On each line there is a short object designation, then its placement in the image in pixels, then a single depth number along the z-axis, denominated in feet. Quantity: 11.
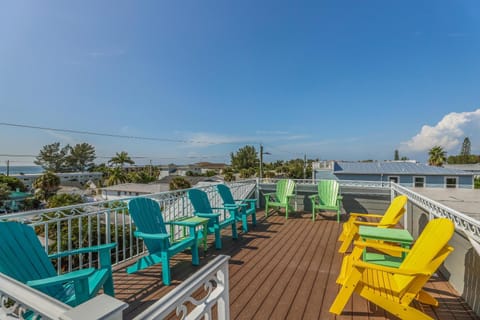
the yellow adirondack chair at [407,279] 5.67
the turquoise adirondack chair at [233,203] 15.05
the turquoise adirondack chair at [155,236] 8.29
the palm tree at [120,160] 124.67
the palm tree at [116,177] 113.50
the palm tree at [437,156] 81.01
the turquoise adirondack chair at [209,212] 12.09
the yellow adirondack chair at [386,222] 10.30
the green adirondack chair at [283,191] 19.28
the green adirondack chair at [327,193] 18.17
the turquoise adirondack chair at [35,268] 4.99
